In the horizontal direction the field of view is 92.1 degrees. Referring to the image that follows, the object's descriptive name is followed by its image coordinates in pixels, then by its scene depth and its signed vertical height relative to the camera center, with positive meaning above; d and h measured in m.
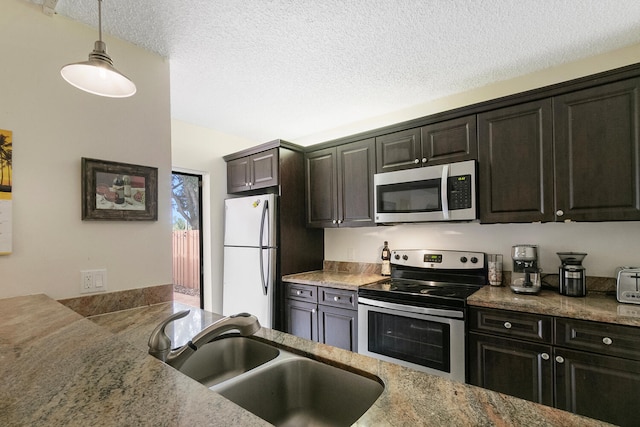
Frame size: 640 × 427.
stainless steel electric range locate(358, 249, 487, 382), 2.02 -0.69
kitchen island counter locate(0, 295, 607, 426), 0.56 -0.36
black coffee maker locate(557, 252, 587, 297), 1.93 -0.42
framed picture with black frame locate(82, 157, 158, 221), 1.64 +0.15
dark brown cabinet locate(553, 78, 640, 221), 1.75 +0.34
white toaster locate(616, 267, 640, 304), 1.77 -0.44
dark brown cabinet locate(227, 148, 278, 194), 3.06 +0.47
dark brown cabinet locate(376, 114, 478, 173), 2.29 +0.54
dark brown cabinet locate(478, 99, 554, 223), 2.00 +0.33
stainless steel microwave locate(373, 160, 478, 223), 2.24 +0.15
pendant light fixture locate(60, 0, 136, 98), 1.18 +0.58
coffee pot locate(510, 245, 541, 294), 2.05 -0.40
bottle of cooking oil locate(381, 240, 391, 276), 2.93 -0.45
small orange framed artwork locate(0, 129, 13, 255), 1.39 +0.15
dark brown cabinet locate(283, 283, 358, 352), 2.56 -0.88
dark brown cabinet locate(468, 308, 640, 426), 1.53 -0.84
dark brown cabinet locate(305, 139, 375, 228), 2.82 +0.29
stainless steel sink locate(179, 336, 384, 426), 0.96 -0.58
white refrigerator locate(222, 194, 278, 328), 2.90 -0.39
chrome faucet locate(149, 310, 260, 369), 0.92 -0.36
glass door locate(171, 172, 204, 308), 3.38 -0.29
